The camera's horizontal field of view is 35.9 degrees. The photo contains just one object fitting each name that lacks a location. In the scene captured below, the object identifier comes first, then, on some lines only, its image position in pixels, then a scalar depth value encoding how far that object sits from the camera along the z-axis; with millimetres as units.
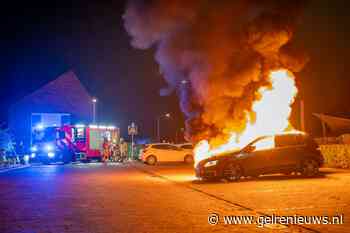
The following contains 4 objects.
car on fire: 18998
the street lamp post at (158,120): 56472
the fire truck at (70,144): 37969
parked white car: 36469
